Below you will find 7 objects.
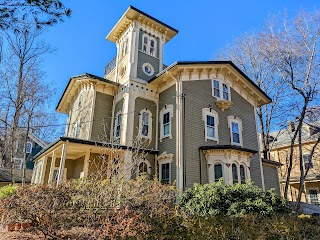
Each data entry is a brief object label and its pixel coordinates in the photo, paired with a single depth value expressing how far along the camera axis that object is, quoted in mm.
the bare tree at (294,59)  14875
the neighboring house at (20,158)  24641
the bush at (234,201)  9453
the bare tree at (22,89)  18719
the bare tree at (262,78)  21391
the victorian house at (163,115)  13594
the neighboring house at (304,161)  23500
